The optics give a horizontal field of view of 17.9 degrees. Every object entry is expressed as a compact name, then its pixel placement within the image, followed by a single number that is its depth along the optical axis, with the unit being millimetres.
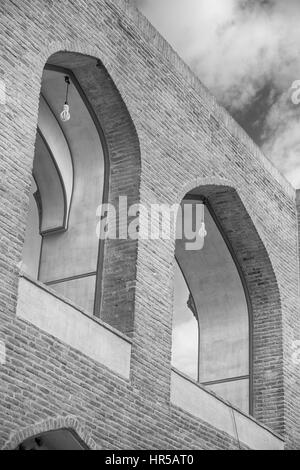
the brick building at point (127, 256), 9344
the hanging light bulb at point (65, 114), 10844
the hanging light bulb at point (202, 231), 14014
